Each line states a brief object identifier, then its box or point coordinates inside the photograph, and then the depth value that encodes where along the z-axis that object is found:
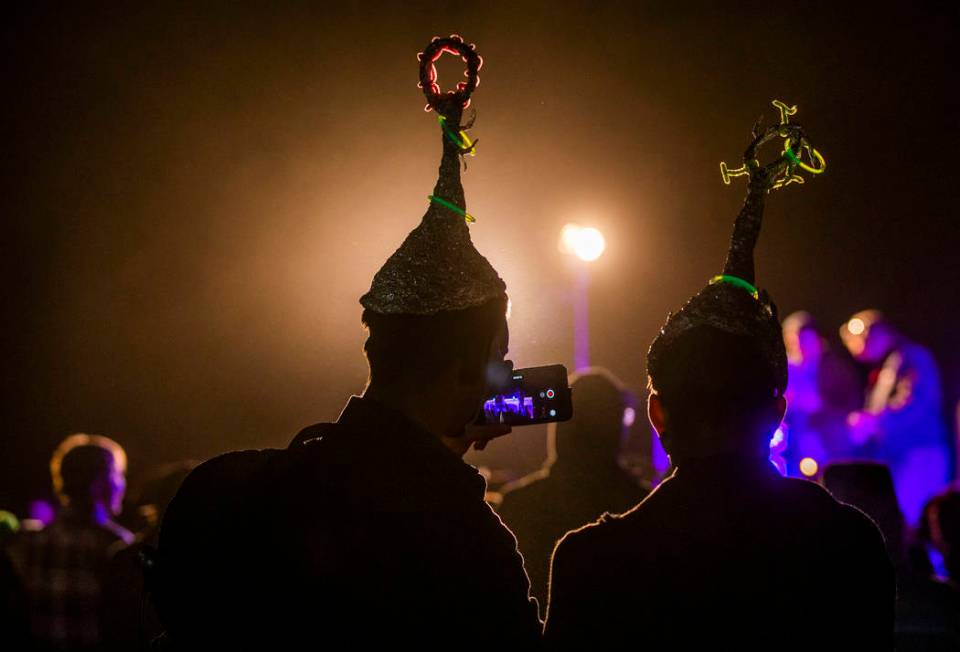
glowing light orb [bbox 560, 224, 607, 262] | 7.58
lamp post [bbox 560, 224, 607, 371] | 7.61
